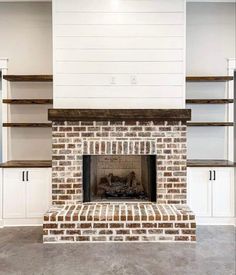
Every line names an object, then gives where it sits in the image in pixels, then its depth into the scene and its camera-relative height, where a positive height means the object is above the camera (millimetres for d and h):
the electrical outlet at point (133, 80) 3627 +696
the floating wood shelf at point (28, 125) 4051 +143
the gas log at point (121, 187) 3939 -720
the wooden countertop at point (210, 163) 3773 -375
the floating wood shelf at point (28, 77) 3980 +803
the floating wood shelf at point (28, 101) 4012 +477
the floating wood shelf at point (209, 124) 4086 +161
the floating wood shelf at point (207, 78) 4016 +800
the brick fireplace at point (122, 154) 3408 -304
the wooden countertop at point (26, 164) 3693 -381
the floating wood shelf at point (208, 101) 4039 +483
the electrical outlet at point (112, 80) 3633 +697
